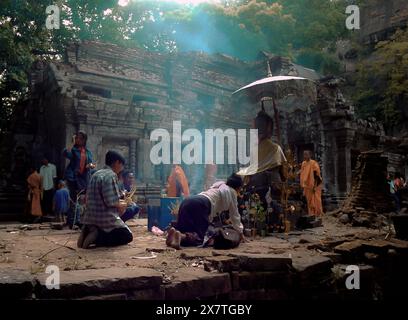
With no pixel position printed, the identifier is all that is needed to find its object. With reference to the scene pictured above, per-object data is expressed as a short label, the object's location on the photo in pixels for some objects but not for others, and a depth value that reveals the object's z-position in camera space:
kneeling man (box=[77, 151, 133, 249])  4.74
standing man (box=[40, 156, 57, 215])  11.53
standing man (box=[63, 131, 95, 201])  7.14
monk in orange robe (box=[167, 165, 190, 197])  7.76
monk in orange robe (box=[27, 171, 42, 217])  11.05
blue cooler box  6.81
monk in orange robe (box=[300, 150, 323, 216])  9.84
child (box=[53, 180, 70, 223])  8.93
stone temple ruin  13.12
